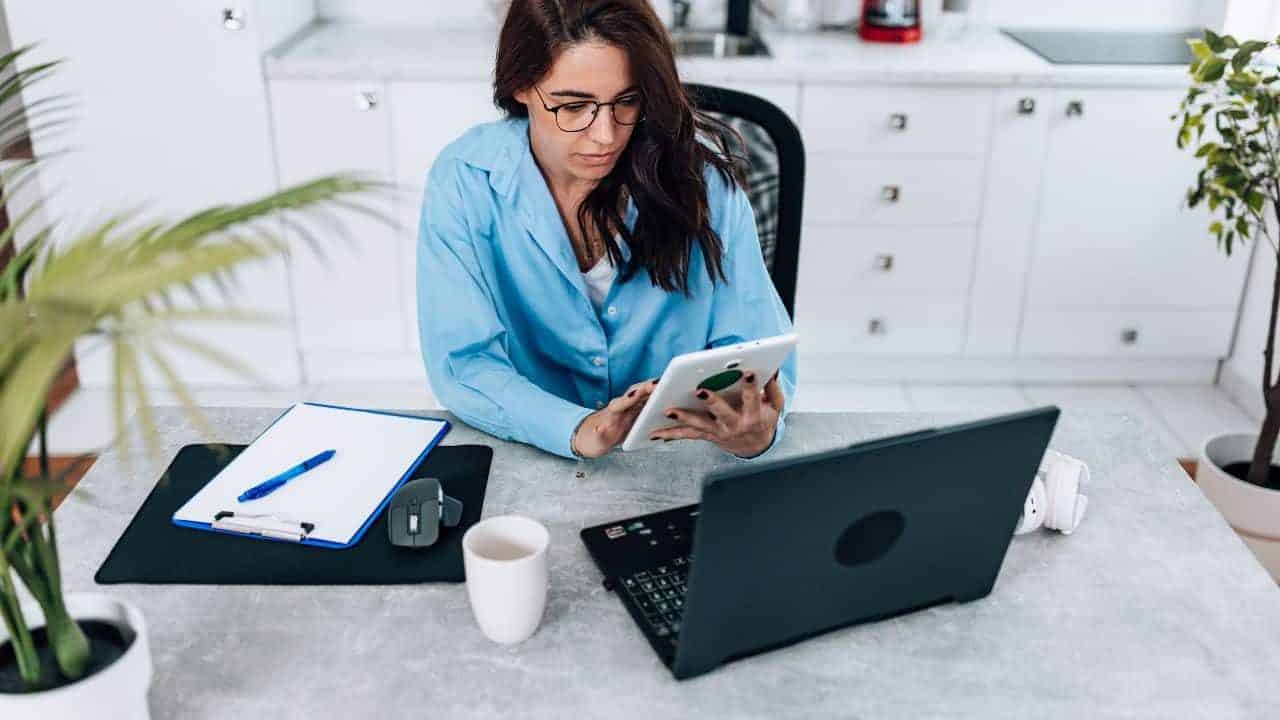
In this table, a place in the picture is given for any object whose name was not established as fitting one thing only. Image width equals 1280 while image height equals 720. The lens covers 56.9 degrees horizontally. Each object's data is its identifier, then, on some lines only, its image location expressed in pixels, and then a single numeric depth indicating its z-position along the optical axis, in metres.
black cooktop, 2.99
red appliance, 3.13
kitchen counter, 2.84
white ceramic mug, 1.03
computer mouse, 1.20
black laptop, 0.93
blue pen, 1.27
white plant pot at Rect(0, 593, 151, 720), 0.86
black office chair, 1.73
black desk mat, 1.15
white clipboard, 1.22
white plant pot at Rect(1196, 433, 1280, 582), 2.20
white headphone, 1.24
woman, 1.43
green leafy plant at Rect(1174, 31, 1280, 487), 2.05
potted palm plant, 0.63
